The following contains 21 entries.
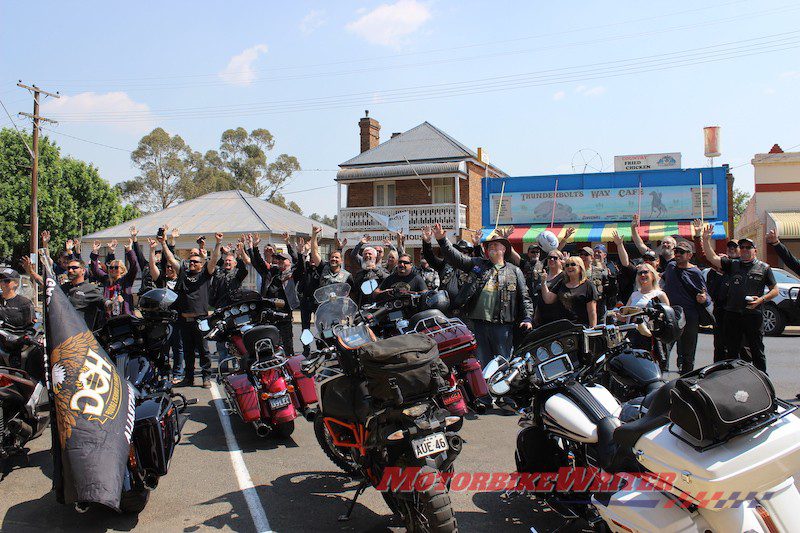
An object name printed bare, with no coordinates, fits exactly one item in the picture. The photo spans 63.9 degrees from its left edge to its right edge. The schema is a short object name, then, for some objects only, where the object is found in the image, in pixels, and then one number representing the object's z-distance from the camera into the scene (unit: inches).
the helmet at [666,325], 153.3
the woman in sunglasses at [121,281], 392.5
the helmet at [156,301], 218.1
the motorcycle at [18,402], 203.5
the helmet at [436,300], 249.4
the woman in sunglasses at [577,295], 267.6
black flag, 149.2
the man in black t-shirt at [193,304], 348.2
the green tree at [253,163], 2122.3
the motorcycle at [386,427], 141.2
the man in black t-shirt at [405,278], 308.0
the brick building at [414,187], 1084.5
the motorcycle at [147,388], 171.3
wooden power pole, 1089.4
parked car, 526.9
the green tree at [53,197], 1336.1
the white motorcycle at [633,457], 103.0
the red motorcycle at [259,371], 239.1
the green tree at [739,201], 2613.2
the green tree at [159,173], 2071.9
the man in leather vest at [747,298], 294.4
